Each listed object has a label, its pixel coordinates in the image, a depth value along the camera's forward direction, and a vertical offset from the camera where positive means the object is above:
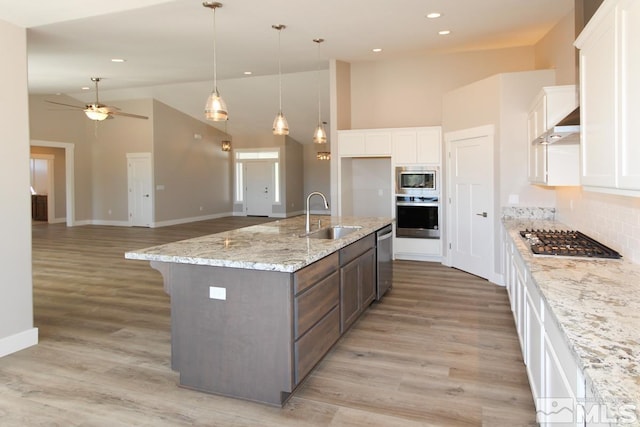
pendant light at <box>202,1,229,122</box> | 3.79 +0.85
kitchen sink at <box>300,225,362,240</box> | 4.51 -0.32
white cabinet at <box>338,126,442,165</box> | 6.96 +0.96
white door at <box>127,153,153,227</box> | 12.27 +0.44
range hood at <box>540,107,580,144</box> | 2.72 +0.47
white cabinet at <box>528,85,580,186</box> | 3.61 +0.47
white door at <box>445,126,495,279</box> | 5.80 +0.00
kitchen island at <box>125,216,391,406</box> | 2.64 -0.72
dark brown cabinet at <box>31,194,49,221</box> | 14.36 -0.05
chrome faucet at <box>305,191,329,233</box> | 4.18 -0.25
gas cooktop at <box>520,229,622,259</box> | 2.73 -0.33
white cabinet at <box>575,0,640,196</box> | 1.70 +0.46
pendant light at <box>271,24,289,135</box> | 4.73 +0.86
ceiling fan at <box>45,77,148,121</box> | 8.02 +1.80
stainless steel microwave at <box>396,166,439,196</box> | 6.98 +0.33
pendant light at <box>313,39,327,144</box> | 5.52 +0.87
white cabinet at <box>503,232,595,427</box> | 1.44 -0.72
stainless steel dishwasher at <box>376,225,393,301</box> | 4.67 -0.69
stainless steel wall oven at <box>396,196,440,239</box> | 7.00 -0.28
